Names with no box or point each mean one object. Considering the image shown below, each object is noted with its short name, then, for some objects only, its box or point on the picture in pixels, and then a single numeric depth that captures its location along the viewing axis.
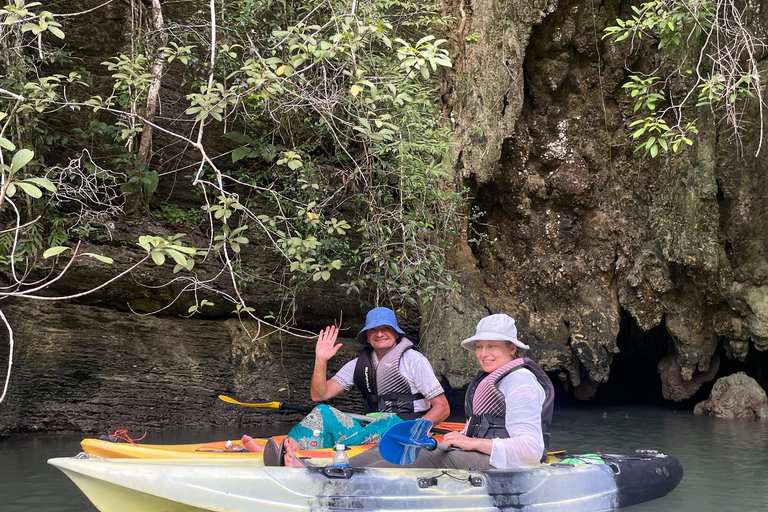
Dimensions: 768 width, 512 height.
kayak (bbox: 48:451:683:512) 3.06
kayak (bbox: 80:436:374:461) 3.83
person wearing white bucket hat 3.18
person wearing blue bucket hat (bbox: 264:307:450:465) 4.21
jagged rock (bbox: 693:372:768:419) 8.27
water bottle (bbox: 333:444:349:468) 3.31
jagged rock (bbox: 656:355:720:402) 9.06
